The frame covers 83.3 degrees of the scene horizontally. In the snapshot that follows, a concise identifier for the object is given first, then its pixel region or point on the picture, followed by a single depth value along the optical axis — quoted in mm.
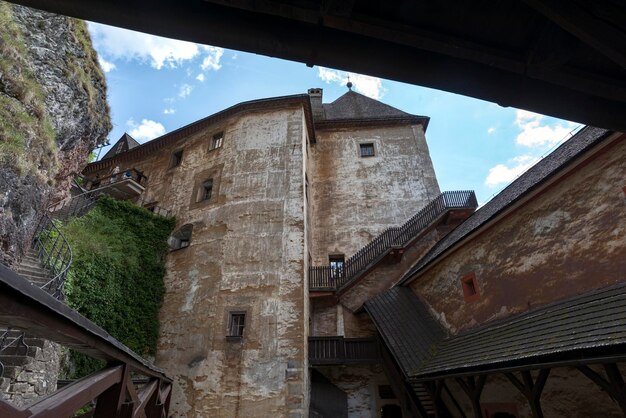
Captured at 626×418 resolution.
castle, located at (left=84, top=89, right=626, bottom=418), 6883
